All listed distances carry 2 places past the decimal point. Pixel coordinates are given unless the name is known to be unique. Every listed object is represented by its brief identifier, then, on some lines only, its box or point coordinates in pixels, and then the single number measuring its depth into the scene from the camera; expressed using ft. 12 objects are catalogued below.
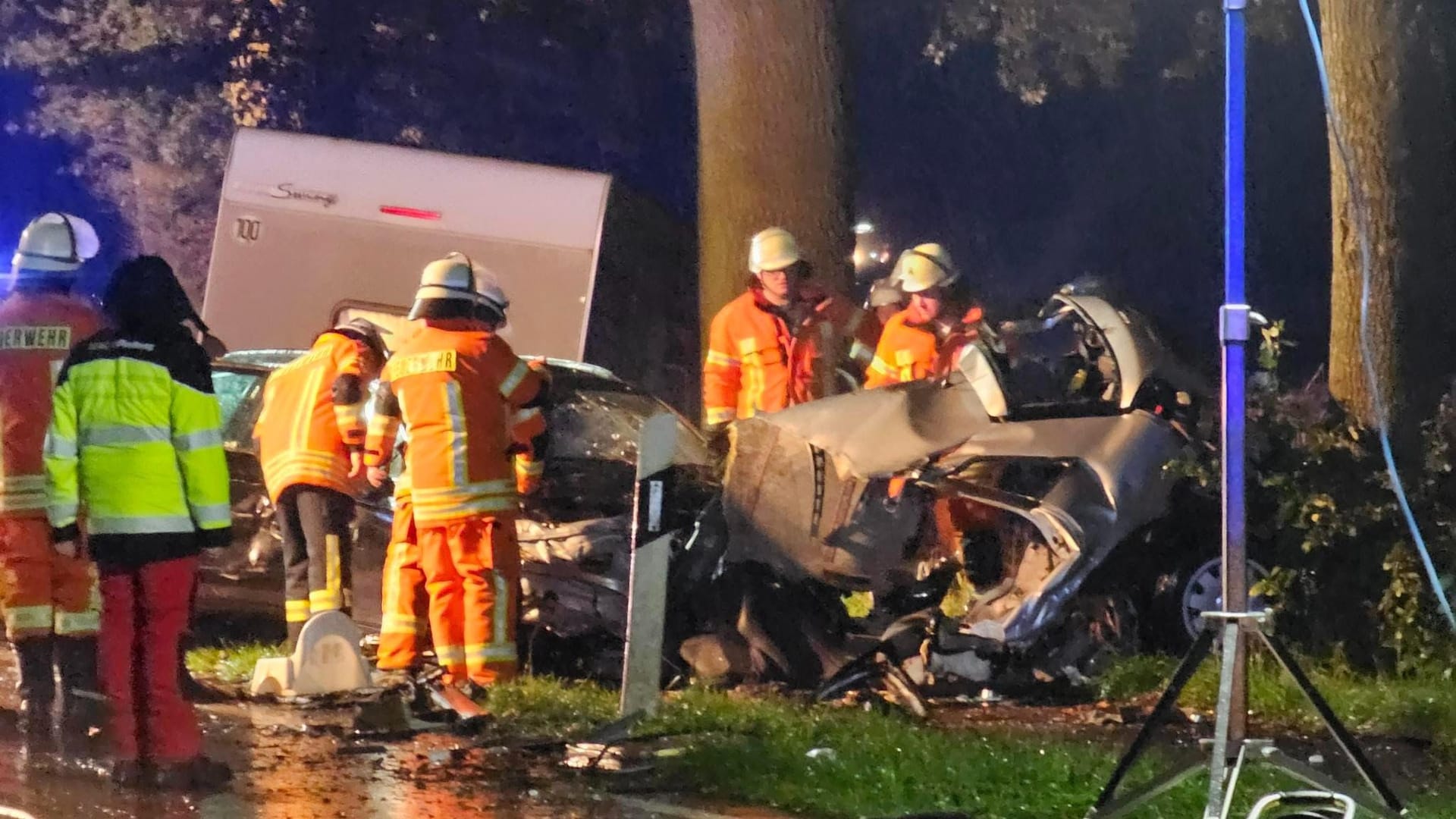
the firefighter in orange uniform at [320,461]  52.54
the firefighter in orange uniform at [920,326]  60.13
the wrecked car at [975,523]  47.19
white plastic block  49.90
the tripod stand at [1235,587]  32.50
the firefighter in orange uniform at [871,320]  63.57
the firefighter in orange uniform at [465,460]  49.78
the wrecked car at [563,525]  51.70
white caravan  84.17
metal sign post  46.32
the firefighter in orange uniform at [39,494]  47.34
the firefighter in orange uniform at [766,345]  61.93
